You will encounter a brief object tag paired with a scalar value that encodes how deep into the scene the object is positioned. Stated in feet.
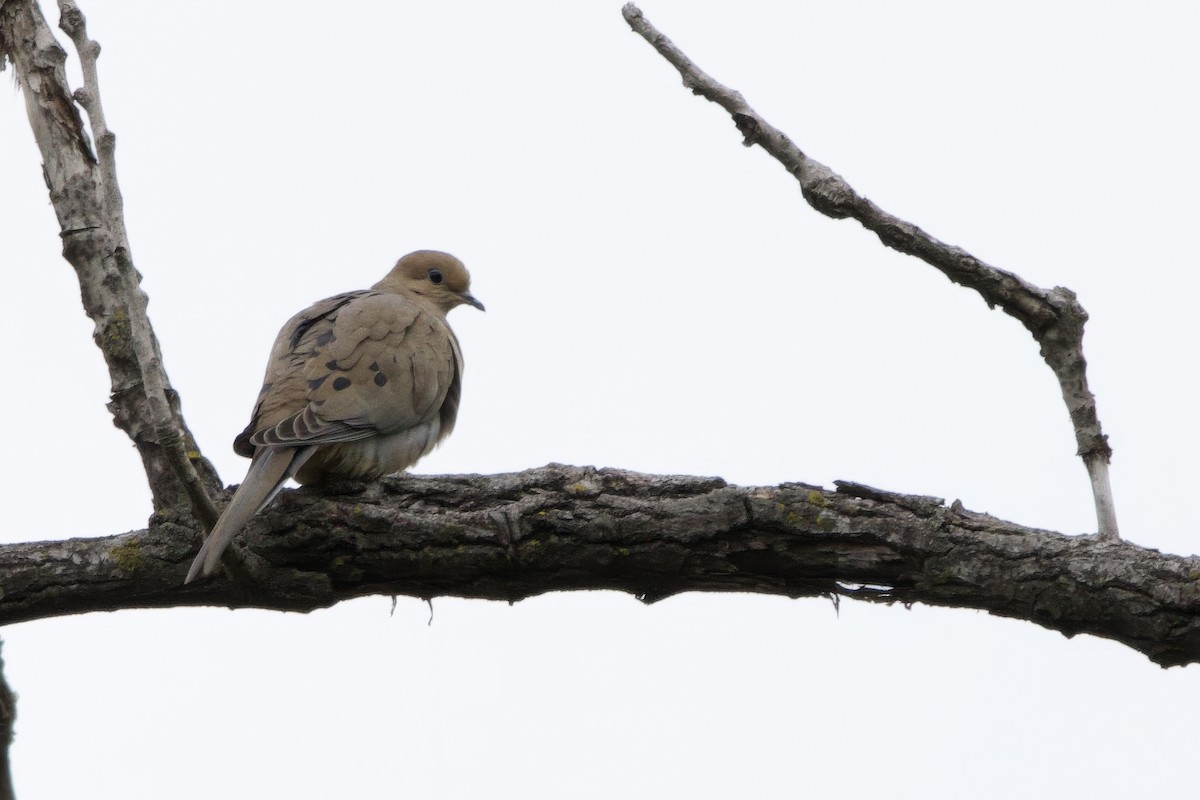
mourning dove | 25.55
